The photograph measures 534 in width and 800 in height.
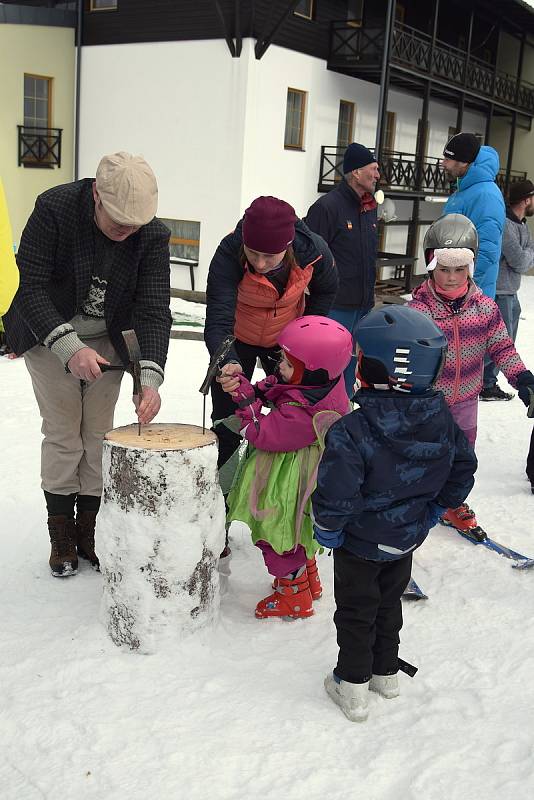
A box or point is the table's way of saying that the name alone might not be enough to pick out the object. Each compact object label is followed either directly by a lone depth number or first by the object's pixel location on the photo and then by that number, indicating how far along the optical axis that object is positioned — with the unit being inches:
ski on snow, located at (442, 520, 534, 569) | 147.7
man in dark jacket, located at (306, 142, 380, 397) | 201.0
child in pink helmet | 114.7
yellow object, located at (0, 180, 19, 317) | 102.1
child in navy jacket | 95.3
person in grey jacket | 249.9
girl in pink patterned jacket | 144.3
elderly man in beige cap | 119.9
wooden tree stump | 110.9
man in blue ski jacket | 196.9
